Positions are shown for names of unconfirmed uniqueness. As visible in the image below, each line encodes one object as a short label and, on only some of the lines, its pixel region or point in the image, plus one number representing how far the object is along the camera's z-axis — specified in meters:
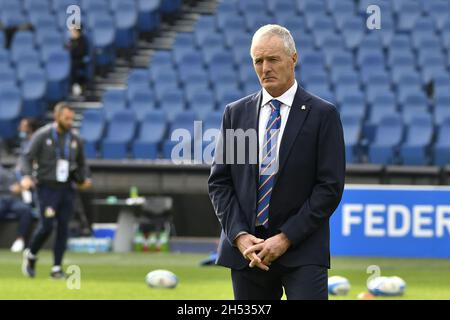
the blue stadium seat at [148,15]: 26.67
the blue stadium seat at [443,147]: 20.75
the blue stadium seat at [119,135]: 21.80
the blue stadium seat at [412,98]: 22.14
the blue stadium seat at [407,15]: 25.56
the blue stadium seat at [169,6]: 27.58
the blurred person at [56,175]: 14.33
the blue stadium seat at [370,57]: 23.75
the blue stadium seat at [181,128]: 20.92
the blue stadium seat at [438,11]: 25.44
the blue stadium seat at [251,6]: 25.86
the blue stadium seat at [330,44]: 24.48
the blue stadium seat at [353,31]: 24.92
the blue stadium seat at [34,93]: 23.70
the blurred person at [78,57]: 24.42
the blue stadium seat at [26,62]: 24.50
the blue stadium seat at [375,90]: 22.37
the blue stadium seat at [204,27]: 25.62
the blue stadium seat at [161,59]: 24.66
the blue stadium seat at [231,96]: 22.27
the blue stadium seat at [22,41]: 25.48
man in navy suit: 5.58
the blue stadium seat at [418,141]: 21.00
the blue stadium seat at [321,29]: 25.12
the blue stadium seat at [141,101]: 22.75
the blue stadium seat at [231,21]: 25.47
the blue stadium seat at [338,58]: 23.86
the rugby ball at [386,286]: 12.47
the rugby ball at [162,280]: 13.26
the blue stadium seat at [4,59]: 24.50
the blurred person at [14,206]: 19.25
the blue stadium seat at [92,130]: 21.80
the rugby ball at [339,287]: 12.48
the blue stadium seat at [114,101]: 22.84
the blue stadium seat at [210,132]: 19.74
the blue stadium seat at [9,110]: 23.16
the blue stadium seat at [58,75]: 24.30
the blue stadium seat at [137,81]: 23.39
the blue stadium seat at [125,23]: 26.11
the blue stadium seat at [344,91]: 22.16
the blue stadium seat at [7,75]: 24.11
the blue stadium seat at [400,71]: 23.25
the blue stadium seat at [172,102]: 22.50
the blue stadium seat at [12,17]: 26.75
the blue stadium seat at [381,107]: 21.92
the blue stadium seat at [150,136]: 21.70
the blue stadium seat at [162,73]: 23.73
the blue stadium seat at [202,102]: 22.09
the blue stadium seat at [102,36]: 25.69
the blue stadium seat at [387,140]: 21.12
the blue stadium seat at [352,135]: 21.06
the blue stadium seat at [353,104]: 21.70
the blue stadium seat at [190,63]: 24.11
